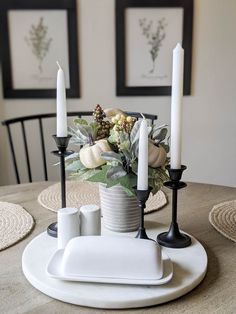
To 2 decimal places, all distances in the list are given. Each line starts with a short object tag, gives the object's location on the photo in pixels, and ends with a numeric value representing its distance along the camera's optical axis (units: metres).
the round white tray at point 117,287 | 0.85
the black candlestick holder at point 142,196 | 0.98
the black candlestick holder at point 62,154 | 1.15
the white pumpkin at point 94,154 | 1.10
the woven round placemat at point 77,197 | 1.47
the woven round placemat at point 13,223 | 1.18
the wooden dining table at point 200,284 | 0.85
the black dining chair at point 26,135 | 2.81
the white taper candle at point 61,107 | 1.14
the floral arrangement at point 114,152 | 1.06
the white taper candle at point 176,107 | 1.03
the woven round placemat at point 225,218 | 1.23
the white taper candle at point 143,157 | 0.97
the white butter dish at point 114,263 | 0.89
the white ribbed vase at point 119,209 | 1.14
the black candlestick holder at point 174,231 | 1.06
